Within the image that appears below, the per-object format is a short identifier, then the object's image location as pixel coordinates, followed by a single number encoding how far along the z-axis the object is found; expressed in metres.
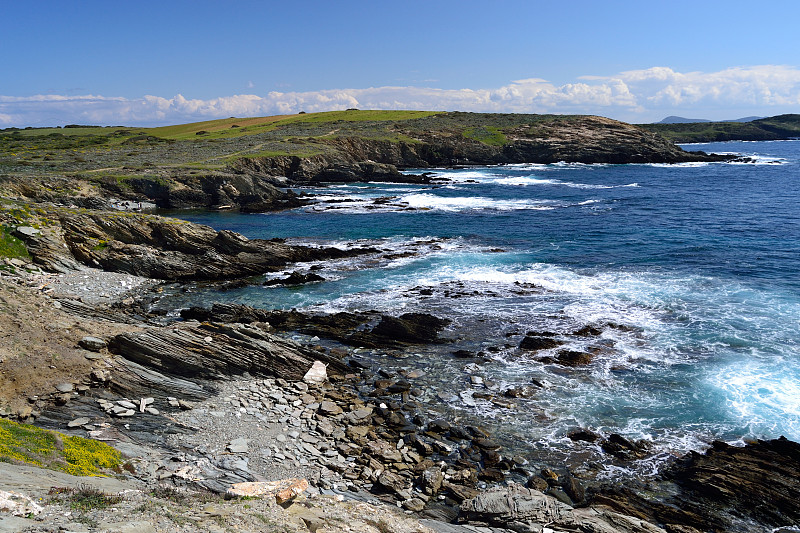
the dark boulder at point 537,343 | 25.06
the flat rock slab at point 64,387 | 15.93
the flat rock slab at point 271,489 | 11.85
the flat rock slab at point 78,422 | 14.60
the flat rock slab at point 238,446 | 15.48
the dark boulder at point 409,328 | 26.36
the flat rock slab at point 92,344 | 18.64
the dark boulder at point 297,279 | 35.44
